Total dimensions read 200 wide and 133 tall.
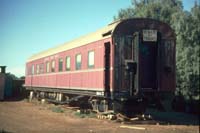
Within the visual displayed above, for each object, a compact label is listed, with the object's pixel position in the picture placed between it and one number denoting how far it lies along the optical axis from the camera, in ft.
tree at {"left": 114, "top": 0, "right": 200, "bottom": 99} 74.87
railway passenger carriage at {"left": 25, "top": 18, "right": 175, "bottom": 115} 44.62
